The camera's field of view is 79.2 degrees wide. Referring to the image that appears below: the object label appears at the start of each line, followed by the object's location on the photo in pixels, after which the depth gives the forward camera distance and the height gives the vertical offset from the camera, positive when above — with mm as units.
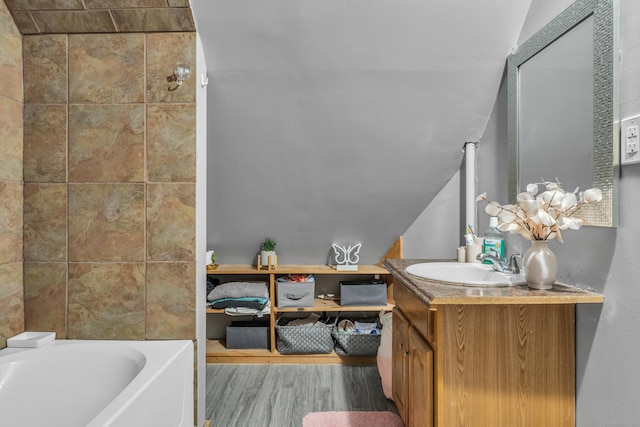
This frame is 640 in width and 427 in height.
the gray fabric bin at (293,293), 2850 -606
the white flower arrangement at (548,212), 1237 -1
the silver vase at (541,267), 1286 -185
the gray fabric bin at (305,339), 2787 -927
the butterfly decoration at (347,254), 2967 -329
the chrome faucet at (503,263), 1472 -204
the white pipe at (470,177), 2268 +203
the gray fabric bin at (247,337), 2889 -942
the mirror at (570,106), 1204 +395
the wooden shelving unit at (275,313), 2814 -764
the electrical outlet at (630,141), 1102 +209
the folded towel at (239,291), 2812 -585
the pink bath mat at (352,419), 1999 -1100
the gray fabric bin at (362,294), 2918 -625
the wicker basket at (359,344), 2785 -955
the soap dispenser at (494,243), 1858 -151
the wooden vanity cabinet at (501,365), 1312 -526
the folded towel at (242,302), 2785 -663
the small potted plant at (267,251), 2895 -300
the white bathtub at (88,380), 1459 -683
